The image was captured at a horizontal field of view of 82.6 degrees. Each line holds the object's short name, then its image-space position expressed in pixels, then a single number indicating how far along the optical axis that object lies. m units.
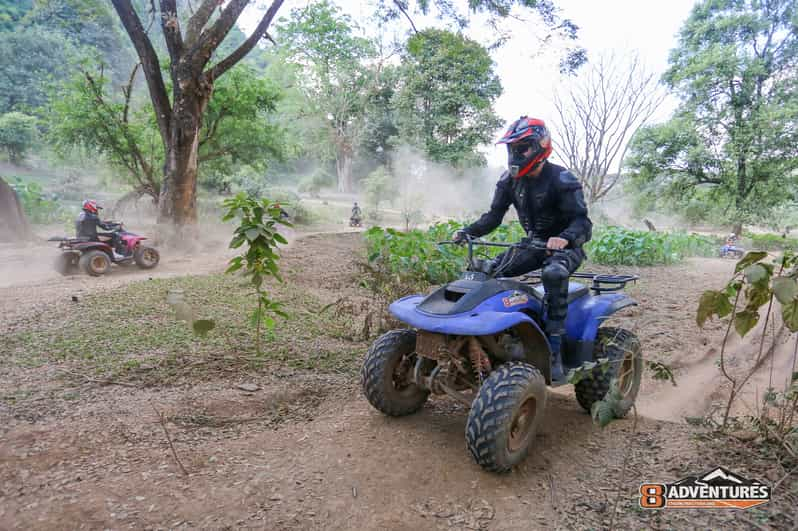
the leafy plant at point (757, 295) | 2.19
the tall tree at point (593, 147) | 24.42
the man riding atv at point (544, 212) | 3.13
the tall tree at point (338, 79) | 35.69
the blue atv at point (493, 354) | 2.58
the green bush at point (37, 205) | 15.41
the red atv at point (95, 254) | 8.35
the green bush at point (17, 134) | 25.30
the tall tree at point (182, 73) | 9.70
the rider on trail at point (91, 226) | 8.61
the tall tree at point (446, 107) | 31.47
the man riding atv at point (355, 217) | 23.08
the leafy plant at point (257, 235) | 4.02
